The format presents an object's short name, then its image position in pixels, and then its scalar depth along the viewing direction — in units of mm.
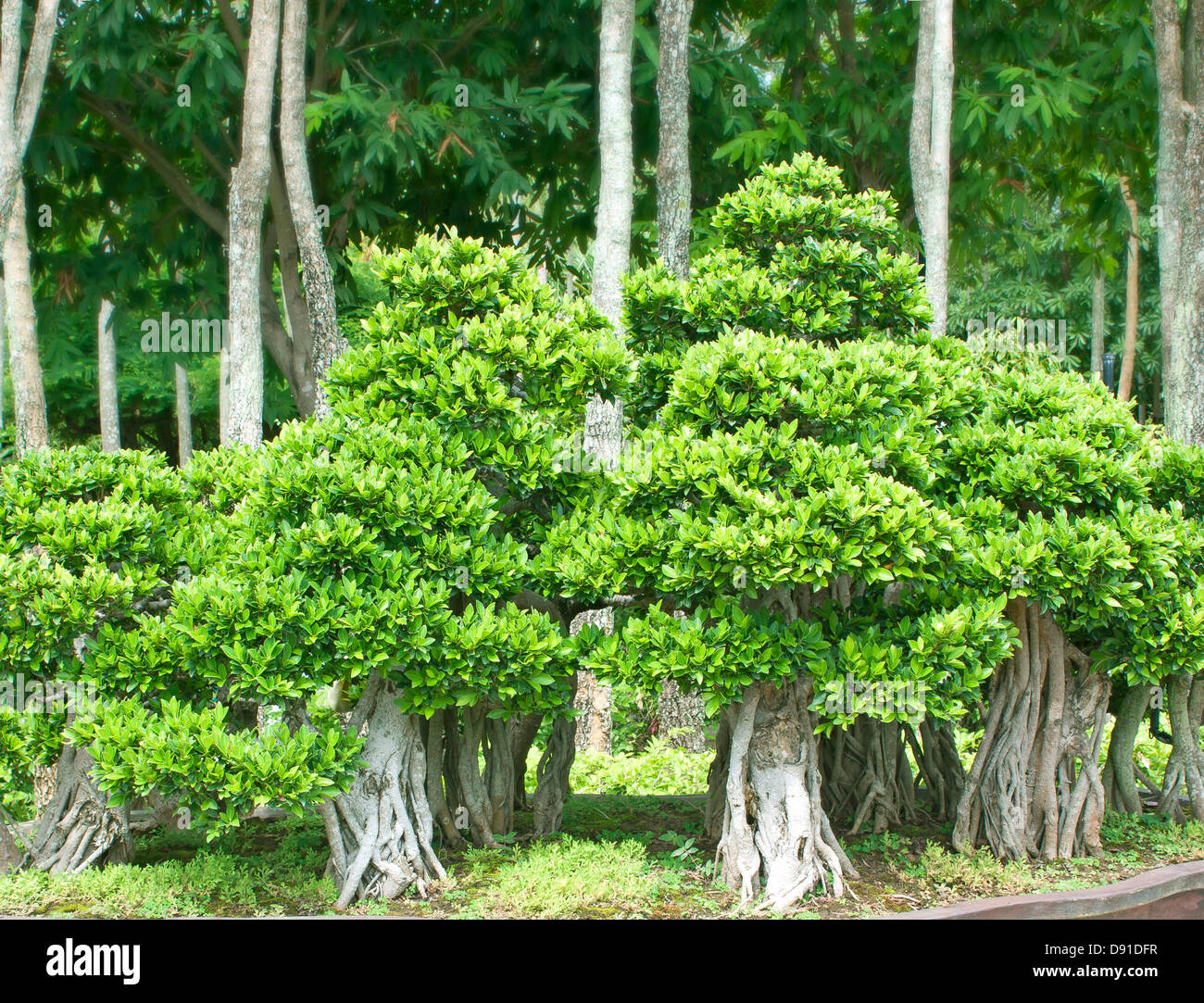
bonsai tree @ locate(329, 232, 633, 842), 6012
